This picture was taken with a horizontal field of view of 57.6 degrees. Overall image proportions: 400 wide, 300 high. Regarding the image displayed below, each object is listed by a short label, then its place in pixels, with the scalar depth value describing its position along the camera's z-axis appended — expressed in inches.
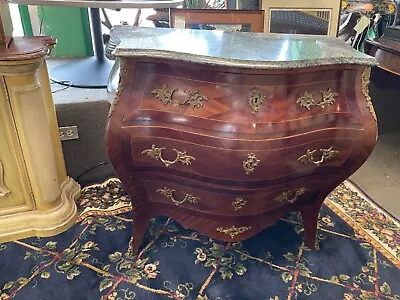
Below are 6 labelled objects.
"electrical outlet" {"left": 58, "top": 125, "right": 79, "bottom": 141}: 65.0
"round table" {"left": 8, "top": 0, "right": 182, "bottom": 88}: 52.5
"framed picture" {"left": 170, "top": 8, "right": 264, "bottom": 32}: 60.3
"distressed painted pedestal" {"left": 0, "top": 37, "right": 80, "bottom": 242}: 47.7
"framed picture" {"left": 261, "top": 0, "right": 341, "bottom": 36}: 62.3
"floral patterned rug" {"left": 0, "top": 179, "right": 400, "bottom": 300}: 48.8
